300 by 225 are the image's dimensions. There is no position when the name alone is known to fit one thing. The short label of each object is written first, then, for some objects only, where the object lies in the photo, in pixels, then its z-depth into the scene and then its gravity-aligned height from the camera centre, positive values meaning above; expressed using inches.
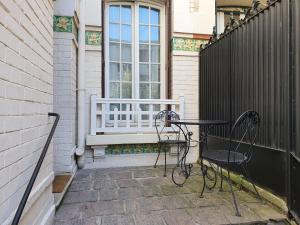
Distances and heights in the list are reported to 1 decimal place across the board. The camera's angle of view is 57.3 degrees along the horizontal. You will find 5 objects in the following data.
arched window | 192.2 +44.7
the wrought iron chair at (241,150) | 104.7 -16.9
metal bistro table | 121.1 -34.4
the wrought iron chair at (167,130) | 181.8 -11.5
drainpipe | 165.0 +16.1
